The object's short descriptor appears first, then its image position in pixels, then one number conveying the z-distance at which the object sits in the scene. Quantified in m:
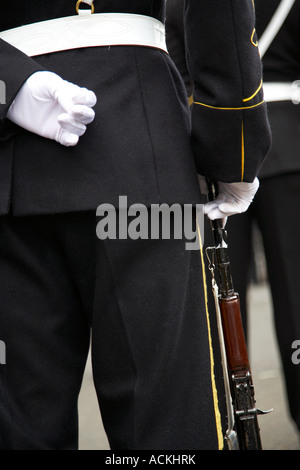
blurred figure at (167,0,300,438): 9.48
